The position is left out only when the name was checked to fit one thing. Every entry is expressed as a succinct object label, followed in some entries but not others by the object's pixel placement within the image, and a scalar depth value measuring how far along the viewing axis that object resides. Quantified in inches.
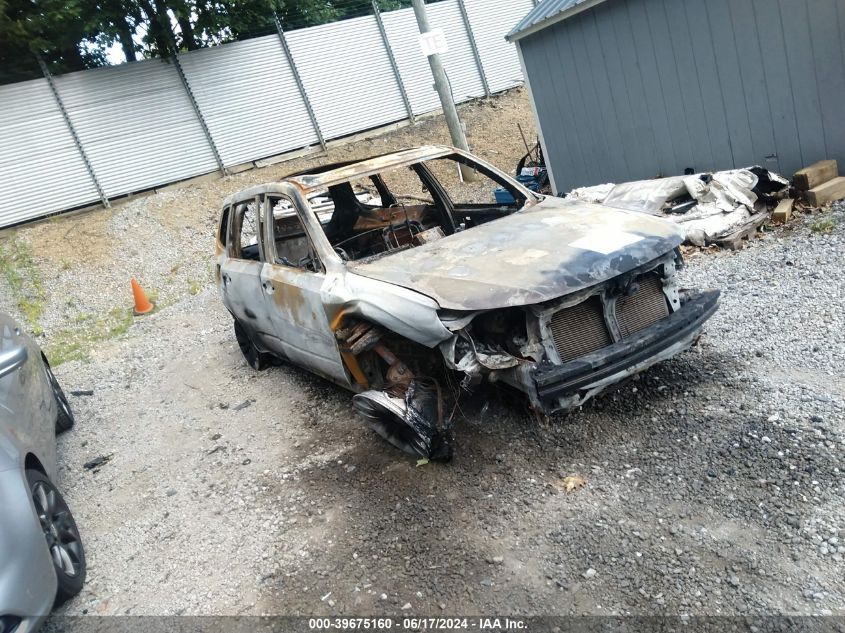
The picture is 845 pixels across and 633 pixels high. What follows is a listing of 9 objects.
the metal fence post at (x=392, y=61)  610.5
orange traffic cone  391.5
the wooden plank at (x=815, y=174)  262.8
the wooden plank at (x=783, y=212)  259.7
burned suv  137.1
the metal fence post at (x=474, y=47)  657.0
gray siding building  270.4
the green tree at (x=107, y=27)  450.0
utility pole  454.6
